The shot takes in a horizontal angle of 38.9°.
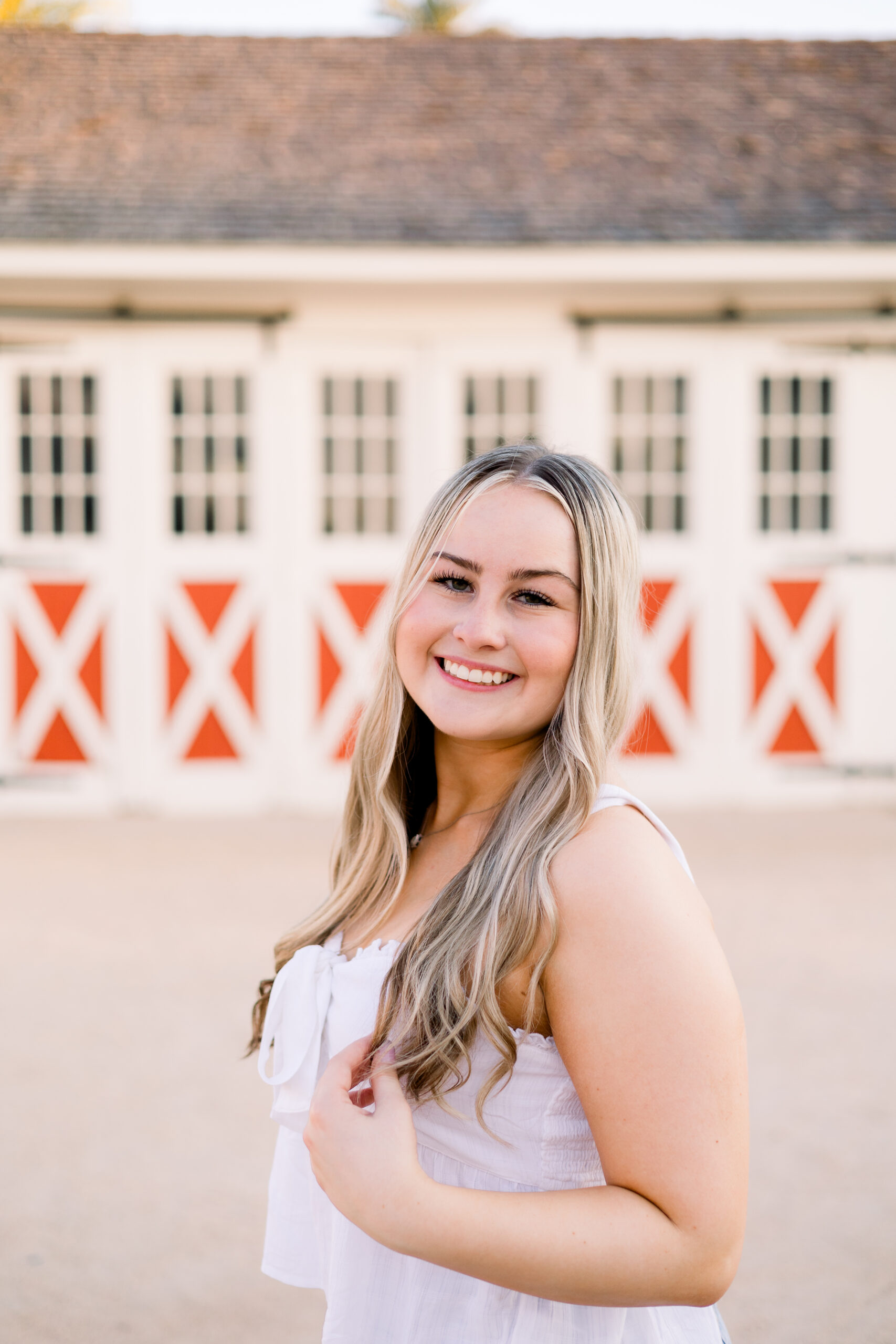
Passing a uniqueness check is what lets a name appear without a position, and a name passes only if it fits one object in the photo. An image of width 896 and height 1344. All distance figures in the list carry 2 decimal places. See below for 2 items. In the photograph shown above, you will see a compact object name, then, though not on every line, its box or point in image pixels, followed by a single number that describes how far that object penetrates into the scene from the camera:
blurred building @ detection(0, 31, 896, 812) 7.86
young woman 1.12
